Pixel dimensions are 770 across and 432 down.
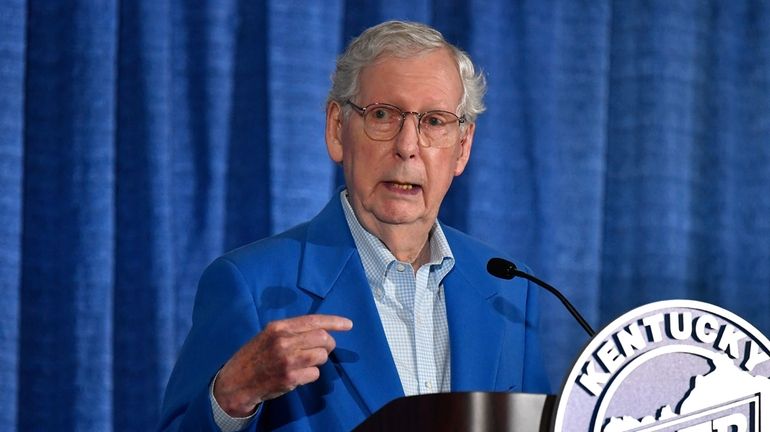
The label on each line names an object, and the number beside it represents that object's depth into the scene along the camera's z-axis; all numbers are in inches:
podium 255.4
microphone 265.3
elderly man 266.9
